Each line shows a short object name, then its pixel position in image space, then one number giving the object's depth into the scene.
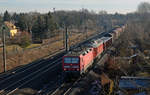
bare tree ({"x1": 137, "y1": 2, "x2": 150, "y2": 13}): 113.22
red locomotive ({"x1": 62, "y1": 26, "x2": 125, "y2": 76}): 19.53
